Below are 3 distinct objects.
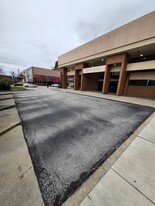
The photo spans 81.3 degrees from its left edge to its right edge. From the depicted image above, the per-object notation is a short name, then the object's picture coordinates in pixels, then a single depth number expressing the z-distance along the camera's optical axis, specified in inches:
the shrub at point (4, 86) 592.2
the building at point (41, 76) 1550.2
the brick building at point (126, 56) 363.6
